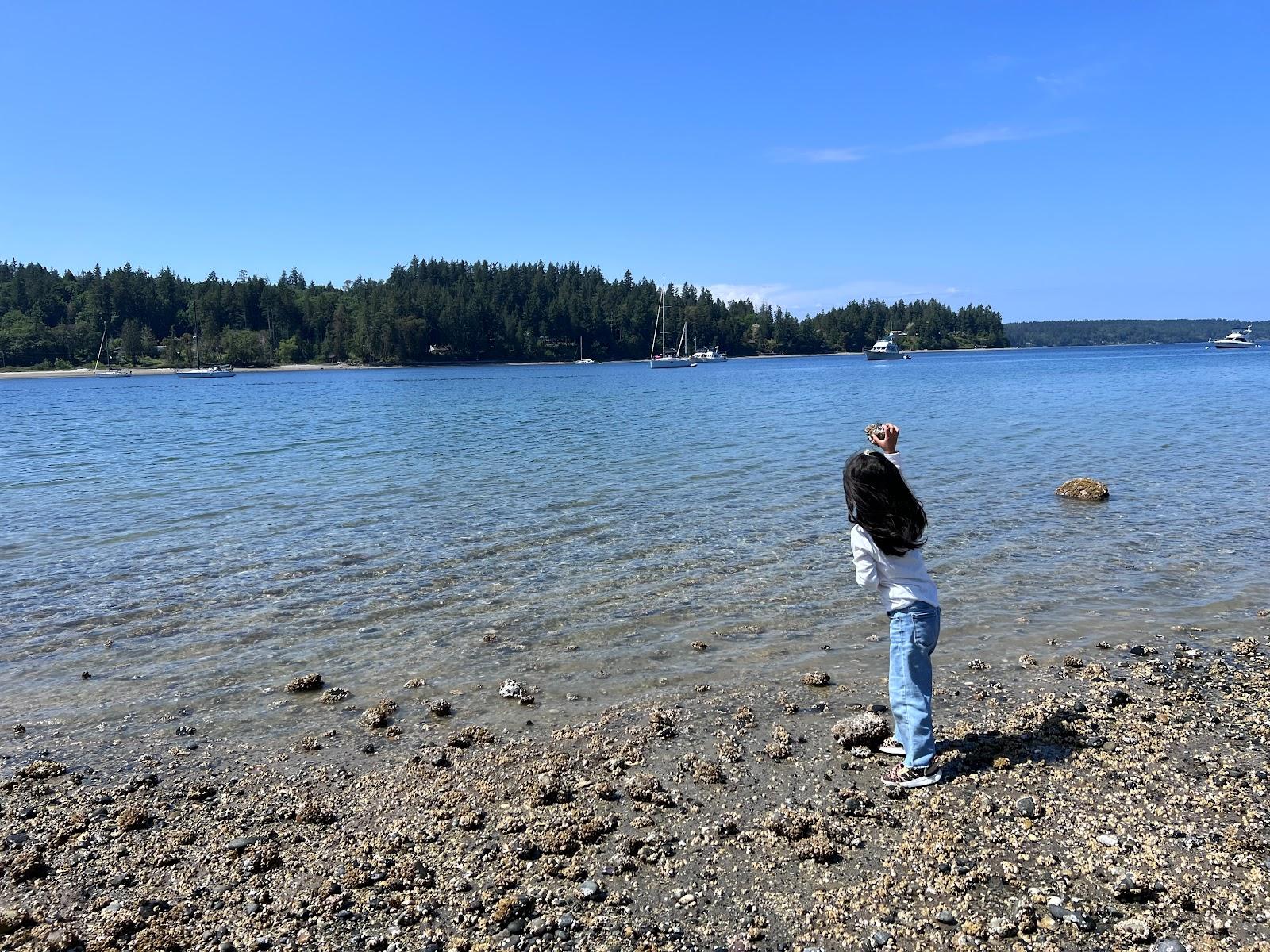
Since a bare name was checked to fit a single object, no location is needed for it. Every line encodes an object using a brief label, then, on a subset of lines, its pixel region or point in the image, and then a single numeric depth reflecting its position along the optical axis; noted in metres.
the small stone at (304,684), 9.25
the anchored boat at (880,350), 197.12
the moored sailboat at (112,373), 177.25
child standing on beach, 6.47
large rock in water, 19.70
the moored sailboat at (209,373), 162.88
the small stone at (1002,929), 4.79
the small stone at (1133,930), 4.71
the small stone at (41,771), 7.29
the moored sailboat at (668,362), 179.38
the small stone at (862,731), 7.36
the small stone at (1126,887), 5.07
